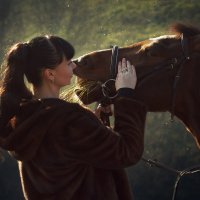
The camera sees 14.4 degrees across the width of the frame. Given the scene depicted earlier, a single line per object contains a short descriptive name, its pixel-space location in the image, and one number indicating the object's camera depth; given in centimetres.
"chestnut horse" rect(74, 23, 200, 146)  524
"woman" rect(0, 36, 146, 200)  438
